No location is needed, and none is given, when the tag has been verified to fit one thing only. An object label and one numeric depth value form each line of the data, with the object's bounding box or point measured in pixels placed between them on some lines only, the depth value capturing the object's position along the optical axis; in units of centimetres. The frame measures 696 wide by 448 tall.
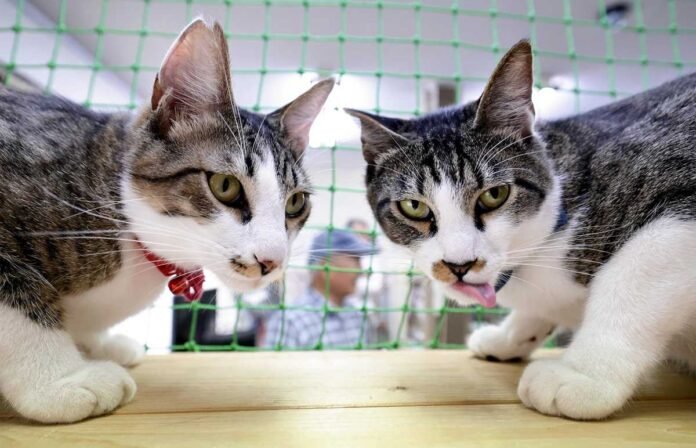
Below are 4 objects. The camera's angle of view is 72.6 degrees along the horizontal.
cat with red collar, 19
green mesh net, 61
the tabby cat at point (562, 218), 20
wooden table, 18
